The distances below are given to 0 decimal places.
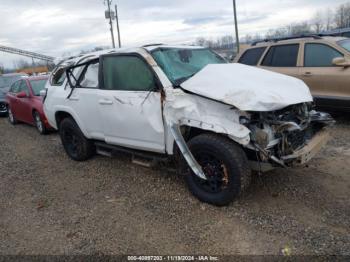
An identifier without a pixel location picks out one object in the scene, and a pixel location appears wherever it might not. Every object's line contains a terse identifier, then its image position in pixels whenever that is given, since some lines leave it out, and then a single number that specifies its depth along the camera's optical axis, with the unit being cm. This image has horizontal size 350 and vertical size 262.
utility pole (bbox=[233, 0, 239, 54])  2243
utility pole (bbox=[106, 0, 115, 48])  2897
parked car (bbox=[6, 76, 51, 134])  867
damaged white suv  363
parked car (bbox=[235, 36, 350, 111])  661
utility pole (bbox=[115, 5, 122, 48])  3501
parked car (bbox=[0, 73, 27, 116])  1265
